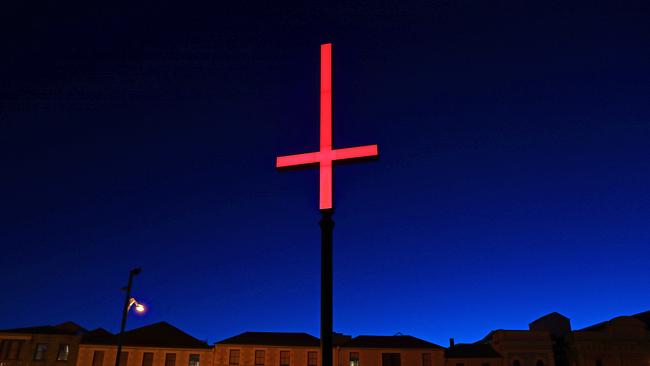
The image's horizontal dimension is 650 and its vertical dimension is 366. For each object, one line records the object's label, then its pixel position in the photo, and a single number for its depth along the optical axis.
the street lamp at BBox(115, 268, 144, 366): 21.72
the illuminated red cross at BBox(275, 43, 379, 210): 9.39
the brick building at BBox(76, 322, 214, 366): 45.59
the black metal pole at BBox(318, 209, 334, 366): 8.13
